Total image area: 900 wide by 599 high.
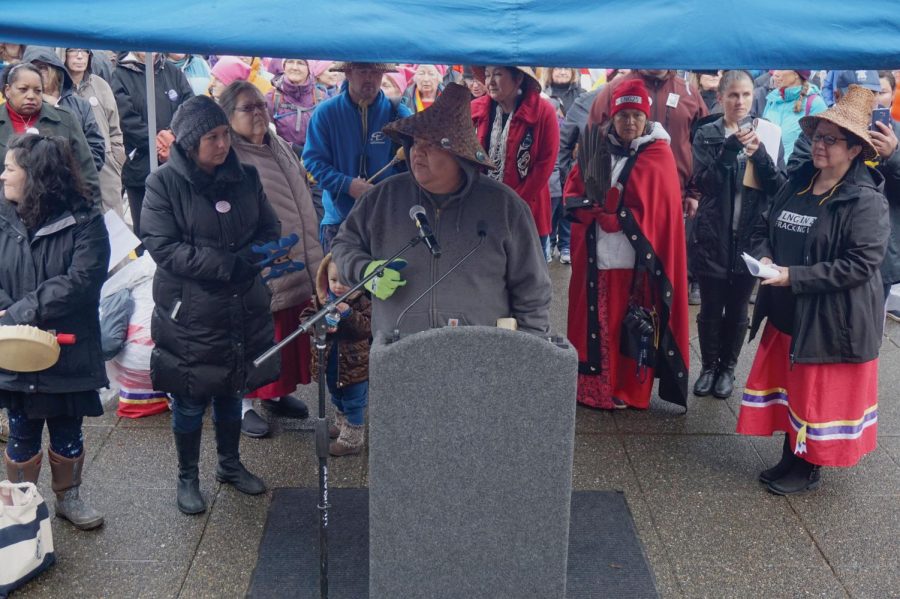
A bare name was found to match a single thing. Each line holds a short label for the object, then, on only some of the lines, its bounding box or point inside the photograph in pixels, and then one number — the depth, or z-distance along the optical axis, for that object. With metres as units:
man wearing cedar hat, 3.47
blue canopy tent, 2.90
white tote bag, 3.45
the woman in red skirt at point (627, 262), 4.85
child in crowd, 4.49
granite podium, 2.77
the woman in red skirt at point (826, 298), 4.00
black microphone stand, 3.11
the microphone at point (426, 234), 3.18
